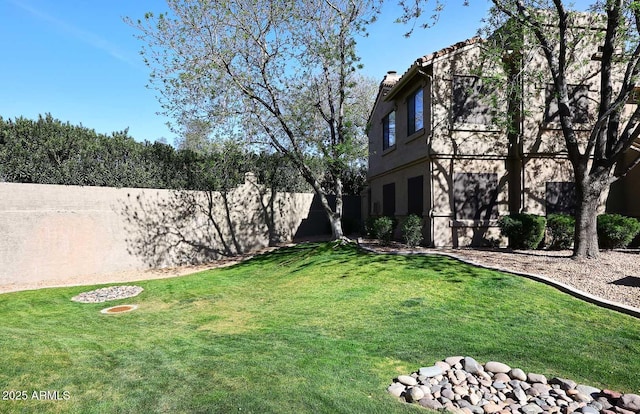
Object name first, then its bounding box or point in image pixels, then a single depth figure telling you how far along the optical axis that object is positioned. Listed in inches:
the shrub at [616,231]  453.1
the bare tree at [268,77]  483.5
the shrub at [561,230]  470.3
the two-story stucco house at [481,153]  521.0
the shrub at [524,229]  467.8
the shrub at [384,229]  565.0
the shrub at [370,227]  630.5
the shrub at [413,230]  515.8
